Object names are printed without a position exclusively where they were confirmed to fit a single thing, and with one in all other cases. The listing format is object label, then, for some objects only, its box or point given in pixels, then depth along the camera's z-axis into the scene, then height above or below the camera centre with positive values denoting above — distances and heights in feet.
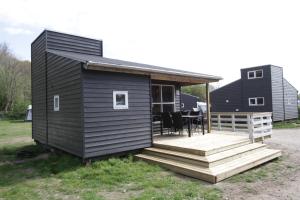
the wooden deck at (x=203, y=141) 21.15 -3.30
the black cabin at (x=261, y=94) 64.59 +3.71
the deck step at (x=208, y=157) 19.31 -3.99
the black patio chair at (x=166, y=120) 29.67 -1.38
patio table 28.48 -1.06
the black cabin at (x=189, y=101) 93.35 +2.76
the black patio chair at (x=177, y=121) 28.35 -1.43
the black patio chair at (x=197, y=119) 31.06 -1.41
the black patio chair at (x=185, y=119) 30.35 -1.30
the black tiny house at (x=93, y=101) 21.47 +0.82
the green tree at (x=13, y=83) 105.81 +12.09
